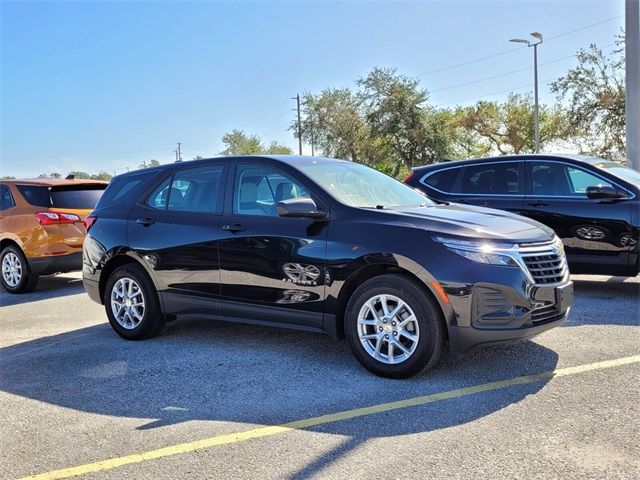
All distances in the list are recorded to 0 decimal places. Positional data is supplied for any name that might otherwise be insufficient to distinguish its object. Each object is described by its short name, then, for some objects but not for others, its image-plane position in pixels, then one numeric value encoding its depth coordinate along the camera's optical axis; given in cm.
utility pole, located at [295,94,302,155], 5471
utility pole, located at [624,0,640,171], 1291
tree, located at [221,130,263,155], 7316
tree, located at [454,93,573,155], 4538
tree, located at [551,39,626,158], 3064
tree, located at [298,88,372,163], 4894
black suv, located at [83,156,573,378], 416
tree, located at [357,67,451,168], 4341
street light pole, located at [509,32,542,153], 2709
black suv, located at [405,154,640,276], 686
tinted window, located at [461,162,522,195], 779
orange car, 888
